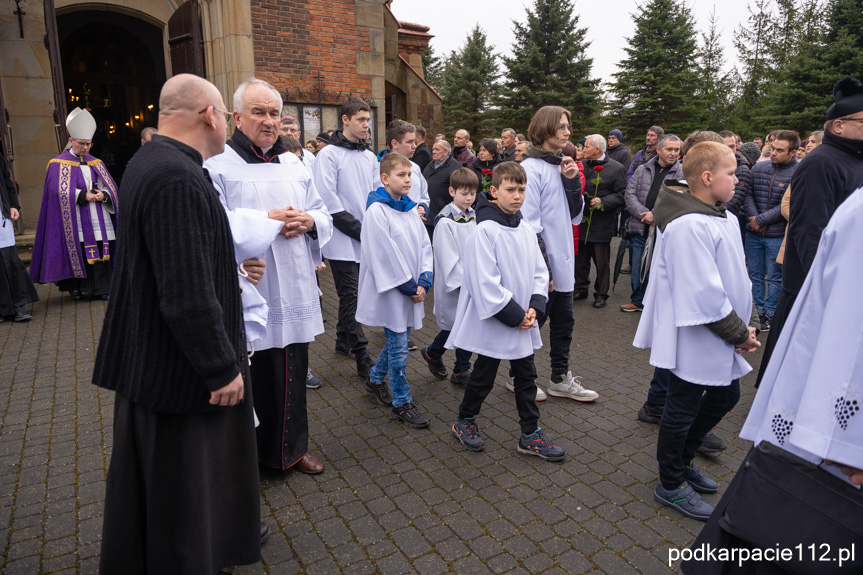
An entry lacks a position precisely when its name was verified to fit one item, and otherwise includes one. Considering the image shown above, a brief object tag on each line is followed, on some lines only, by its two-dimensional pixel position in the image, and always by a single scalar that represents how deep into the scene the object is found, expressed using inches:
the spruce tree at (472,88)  1262.3
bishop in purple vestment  288.2
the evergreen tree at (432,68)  1572.3
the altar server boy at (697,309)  116.9
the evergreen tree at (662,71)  978.1
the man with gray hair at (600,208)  296.0
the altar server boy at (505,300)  137.4
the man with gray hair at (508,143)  375.9
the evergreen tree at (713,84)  964.6
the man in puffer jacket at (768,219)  248.2
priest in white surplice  124.2
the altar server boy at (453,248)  186.7
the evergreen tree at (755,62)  908.2
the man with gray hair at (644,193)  263.6
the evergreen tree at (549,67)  1155.3
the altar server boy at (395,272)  164.9
